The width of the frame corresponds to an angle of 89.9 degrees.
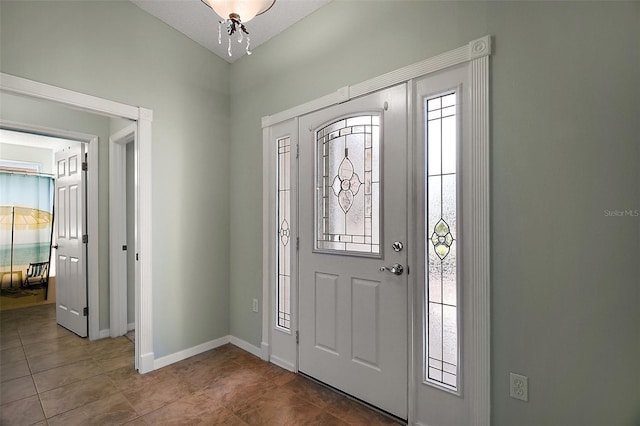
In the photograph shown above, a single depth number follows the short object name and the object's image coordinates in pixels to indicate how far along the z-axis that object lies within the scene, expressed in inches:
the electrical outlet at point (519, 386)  63.6
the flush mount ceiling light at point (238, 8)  63.1
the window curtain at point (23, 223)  189.2
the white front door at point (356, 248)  81.0
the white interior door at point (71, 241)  140.7
